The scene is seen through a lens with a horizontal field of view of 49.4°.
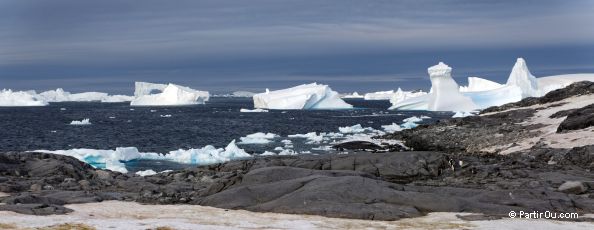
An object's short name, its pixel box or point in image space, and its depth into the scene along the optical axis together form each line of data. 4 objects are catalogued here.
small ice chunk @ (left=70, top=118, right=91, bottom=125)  78.43
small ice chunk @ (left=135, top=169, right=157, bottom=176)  29.61
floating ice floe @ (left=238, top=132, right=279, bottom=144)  51.78
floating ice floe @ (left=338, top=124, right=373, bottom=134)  61.11
